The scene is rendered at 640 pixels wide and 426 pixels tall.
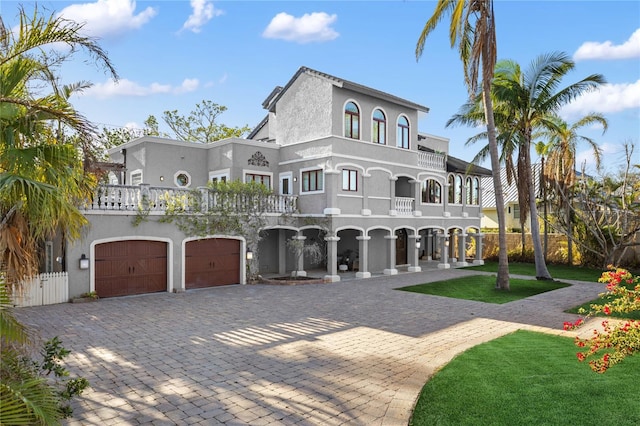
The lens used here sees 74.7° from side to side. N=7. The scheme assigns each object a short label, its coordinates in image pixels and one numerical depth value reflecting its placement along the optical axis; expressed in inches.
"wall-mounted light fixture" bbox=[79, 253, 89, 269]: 547.5
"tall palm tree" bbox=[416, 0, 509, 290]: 604.7
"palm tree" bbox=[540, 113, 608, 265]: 865.5
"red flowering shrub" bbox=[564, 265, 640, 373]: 194.1
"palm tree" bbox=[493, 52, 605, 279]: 692.7
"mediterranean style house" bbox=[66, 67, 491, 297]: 610.9
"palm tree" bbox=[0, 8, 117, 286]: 200.4
